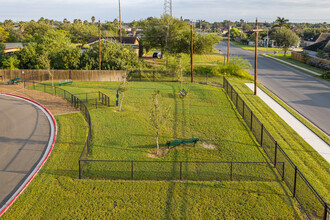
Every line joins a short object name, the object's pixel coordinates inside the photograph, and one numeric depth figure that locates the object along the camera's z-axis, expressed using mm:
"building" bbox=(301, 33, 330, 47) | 85488
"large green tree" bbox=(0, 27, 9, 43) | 79338
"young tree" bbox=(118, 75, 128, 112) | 27109
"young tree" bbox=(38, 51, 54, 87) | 36731
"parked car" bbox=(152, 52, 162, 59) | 68850
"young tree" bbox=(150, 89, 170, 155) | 18752
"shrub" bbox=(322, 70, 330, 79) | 45238
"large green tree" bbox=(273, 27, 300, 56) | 78062
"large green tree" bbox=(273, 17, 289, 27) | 126656
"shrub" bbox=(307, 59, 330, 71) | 53969
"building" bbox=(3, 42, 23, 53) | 52575
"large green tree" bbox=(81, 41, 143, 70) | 46031
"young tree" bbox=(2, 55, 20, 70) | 45969
